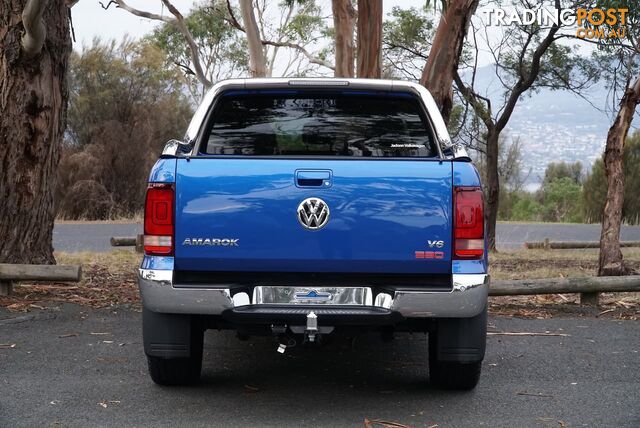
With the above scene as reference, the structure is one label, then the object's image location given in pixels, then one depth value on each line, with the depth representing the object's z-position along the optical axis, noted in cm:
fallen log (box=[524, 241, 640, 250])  2027
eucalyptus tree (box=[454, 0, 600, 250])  2183
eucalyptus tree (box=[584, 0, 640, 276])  1266
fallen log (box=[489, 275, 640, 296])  902
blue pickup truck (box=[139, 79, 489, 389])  480
